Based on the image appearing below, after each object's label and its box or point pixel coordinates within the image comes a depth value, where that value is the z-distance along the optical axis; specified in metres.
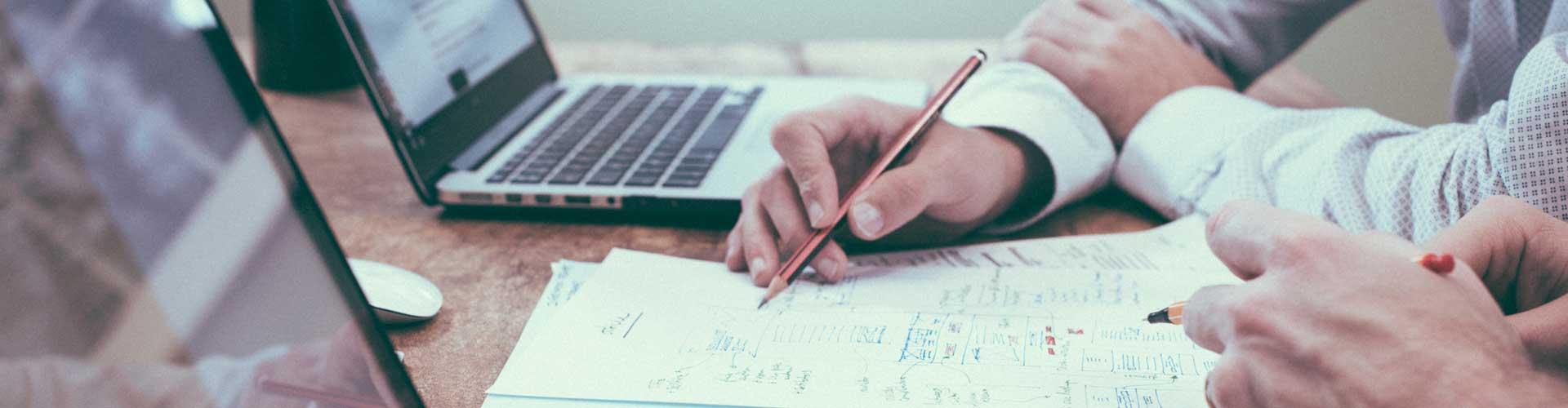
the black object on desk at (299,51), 0.96
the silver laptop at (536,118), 0.68
